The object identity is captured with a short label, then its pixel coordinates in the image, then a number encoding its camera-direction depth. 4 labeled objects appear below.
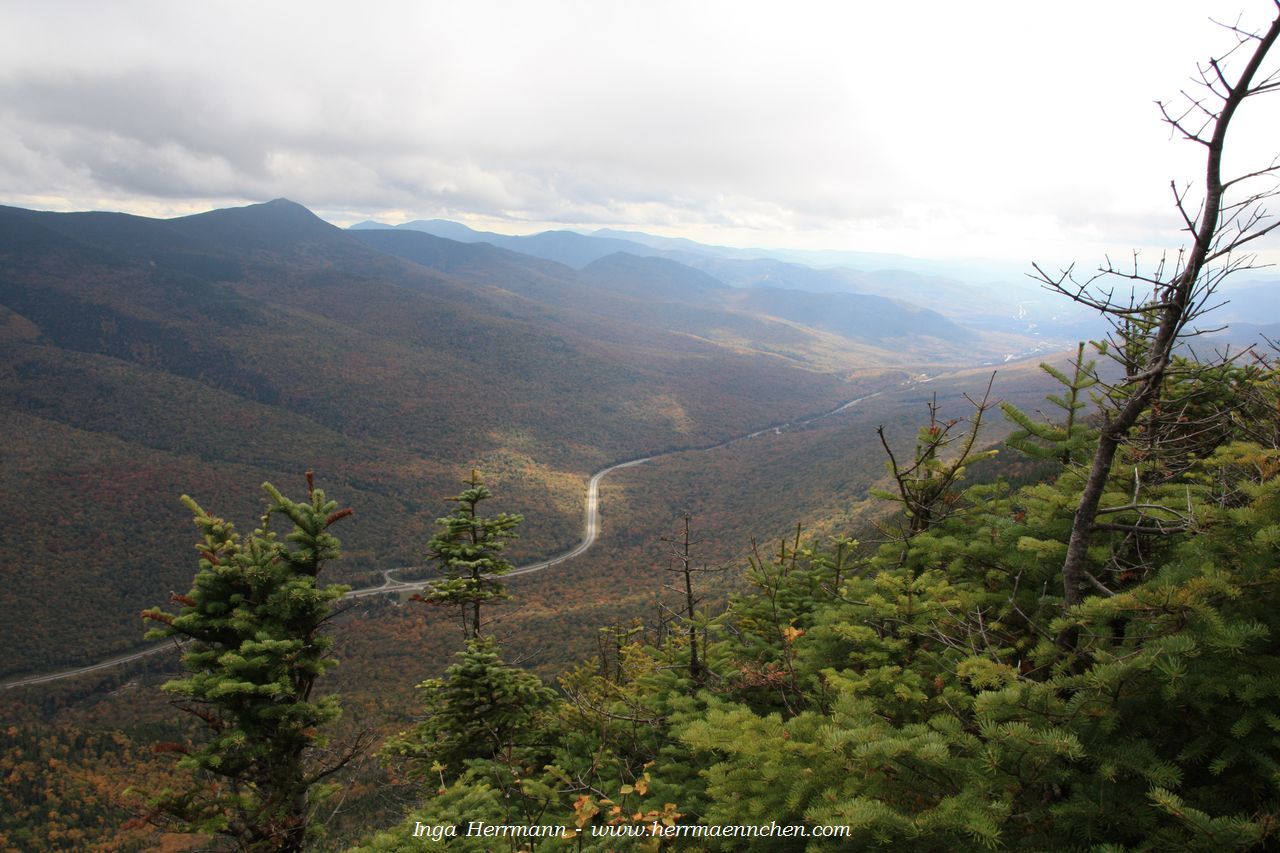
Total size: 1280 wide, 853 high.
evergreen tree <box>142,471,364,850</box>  9.26
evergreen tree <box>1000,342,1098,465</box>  8.76
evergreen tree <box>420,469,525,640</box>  14.95
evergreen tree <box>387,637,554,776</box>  12.95
